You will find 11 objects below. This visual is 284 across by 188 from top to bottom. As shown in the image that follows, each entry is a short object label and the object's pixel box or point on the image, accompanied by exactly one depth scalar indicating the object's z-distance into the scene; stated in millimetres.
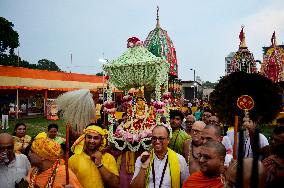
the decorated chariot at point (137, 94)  3861
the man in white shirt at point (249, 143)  3185
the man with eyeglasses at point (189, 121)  4717
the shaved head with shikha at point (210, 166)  2119
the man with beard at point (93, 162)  2675
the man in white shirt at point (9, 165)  2640
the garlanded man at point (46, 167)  2217
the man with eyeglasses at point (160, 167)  2576
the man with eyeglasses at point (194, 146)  2971
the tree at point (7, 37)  27239
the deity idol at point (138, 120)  3912
